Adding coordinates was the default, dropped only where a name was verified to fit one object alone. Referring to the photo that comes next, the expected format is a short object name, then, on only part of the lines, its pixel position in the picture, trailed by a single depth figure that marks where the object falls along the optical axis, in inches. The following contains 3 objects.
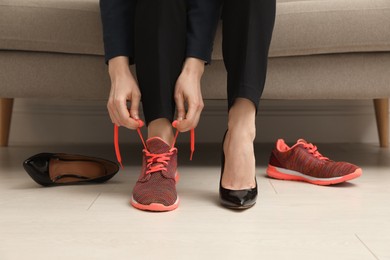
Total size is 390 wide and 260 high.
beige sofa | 51.6
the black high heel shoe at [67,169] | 44.7
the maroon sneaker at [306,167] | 45.9
